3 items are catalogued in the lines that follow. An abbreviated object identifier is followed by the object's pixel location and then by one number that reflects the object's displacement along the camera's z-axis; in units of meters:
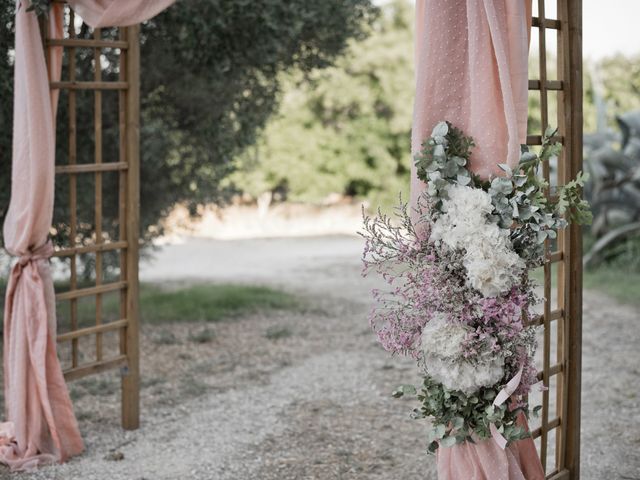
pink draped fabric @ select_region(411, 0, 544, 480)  2.73
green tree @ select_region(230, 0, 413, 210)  14.64
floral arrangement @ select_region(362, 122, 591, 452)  2.65
